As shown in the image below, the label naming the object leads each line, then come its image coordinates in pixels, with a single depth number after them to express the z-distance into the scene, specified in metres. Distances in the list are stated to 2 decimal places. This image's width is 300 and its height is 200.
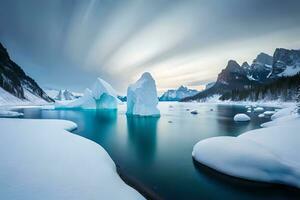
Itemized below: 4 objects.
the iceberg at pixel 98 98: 35.67
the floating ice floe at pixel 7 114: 21.86
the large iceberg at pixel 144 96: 25.74
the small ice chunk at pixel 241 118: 18.91
